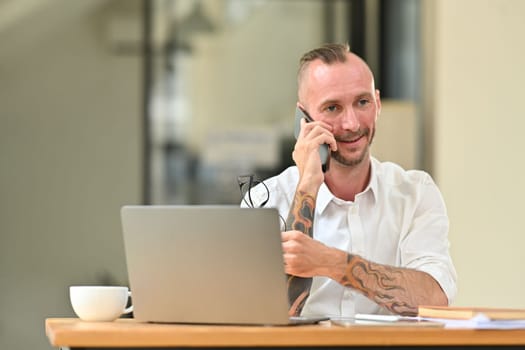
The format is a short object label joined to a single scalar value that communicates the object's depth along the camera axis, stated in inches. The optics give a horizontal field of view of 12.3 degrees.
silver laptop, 150.5
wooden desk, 146.2
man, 174.8
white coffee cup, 158.2
